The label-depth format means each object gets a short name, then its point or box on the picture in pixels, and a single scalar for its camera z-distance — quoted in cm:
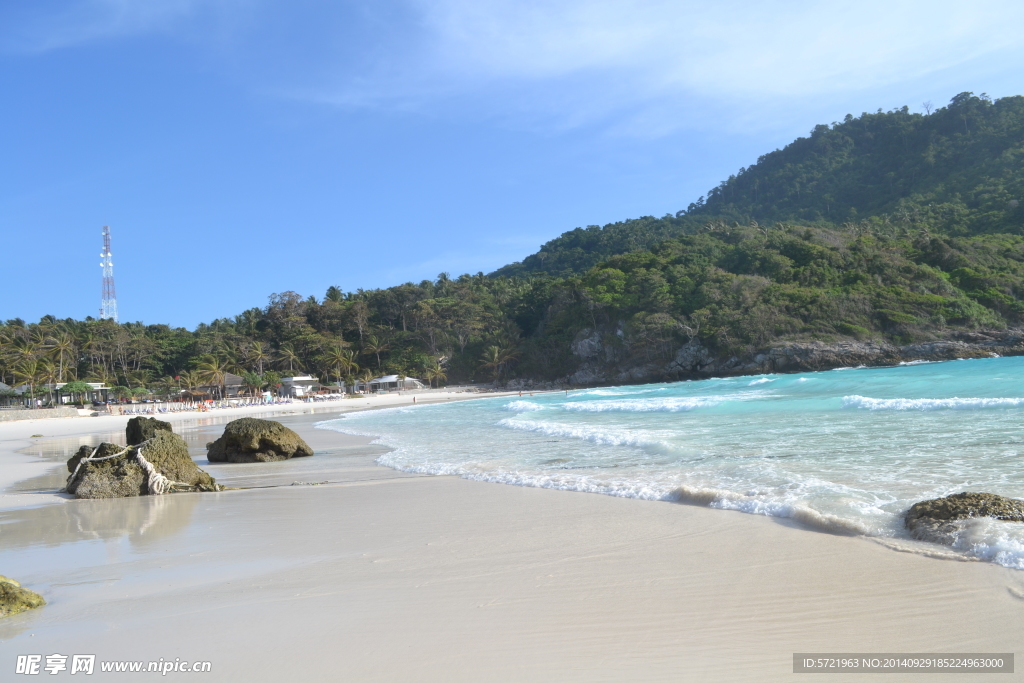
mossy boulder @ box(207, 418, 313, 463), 1198
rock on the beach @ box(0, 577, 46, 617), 353
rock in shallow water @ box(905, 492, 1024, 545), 437
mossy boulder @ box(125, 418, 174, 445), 942
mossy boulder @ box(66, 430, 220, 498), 786
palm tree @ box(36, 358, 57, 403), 4753
